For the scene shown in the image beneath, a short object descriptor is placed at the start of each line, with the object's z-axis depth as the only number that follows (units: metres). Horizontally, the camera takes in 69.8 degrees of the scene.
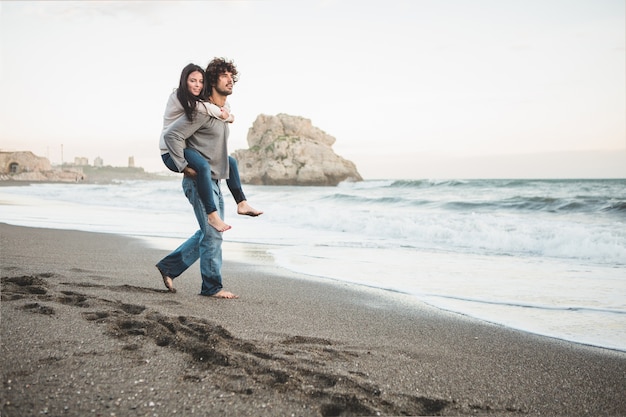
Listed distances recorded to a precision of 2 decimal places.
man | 3.63
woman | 3.58
